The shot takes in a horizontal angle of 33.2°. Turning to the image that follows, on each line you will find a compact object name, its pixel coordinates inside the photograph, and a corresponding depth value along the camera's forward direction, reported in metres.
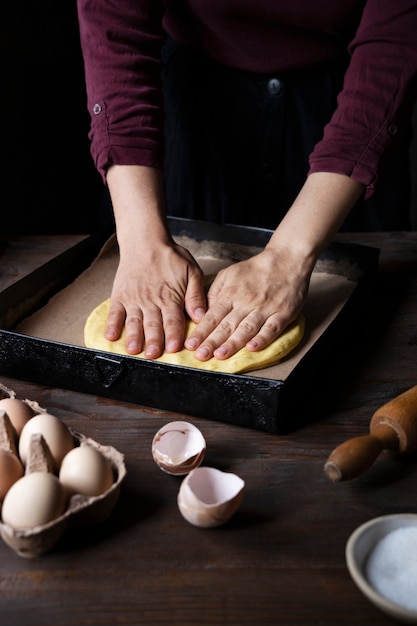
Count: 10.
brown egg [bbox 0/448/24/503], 0.84
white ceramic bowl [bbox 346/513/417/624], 0.73
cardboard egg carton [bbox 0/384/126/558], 0.79
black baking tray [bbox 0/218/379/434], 1.02
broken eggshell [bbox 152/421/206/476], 0.95
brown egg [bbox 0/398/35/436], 0.94
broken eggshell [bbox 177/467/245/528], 0.84
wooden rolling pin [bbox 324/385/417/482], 0.89
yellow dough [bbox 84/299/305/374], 1.19
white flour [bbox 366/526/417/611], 0.75
